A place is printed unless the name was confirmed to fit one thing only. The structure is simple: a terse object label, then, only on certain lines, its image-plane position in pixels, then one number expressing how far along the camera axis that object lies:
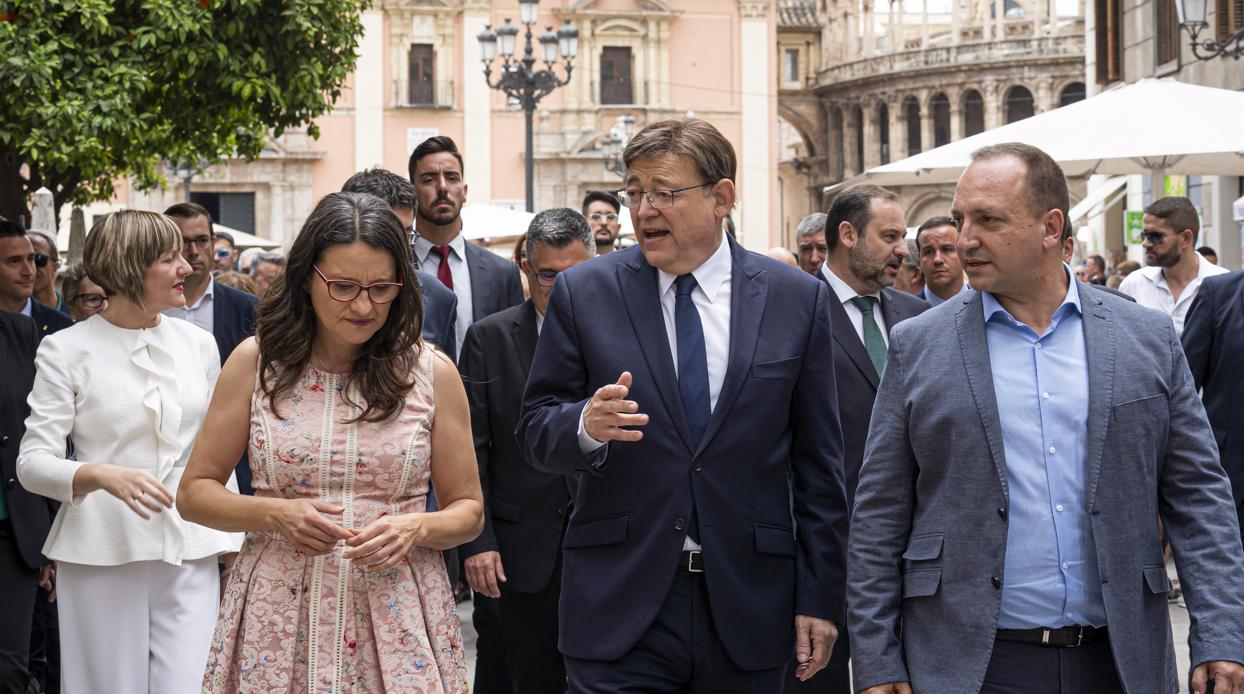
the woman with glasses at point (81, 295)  7.04
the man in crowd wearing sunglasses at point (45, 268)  8.55
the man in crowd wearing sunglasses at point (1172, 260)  10.04
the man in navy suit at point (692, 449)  4.11
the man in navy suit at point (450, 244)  7.64
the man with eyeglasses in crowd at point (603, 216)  10.62
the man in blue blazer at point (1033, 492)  3.76
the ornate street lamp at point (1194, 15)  14.43
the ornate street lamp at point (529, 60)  22.36
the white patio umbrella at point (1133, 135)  10.22
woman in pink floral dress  3.76
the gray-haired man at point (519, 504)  6.22
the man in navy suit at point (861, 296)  5.77
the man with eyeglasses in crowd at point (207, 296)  6.82
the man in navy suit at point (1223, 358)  6.46
